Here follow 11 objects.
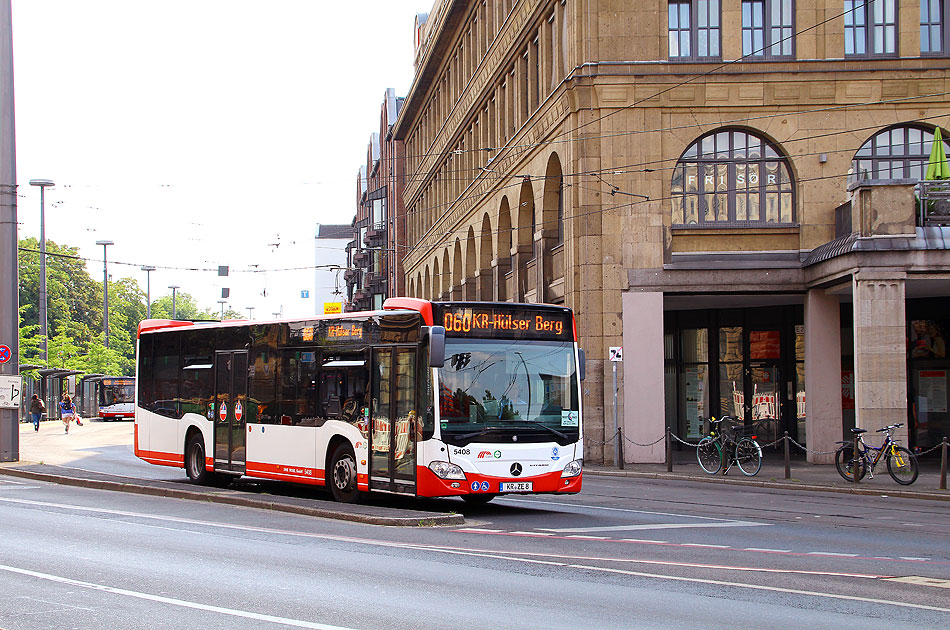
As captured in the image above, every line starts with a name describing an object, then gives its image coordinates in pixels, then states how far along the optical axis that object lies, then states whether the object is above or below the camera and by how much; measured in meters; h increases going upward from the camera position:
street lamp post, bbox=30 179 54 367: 51.53 +4.41
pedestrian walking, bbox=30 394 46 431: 49.62 -2.40
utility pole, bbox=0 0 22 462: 26.66 +2.51
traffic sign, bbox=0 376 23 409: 26.61 -0.87
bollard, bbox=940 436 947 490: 21.33 -2.35
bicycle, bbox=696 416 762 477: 25.12 -2.39
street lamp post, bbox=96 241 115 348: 69.62 +4.86
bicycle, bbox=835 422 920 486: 22.73 -2.34
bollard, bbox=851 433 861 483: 23.02 -2.45
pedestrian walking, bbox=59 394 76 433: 50.41 -2.44
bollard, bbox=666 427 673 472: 26.36 -2.47
